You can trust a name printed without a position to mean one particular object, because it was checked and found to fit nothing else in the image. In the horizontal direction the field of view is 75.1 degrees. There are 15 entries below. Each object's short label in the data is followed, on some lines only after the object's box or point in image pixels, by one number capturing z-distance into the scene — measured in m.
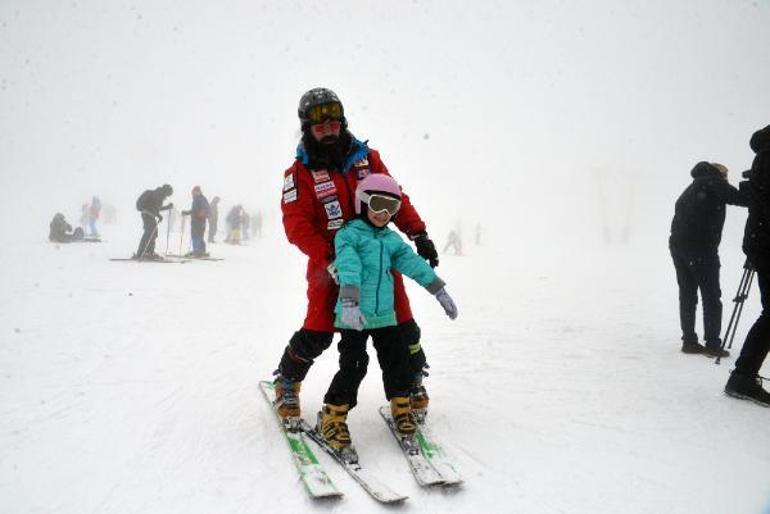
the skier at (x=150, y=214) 12.36
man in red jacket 3.00
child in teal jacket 2.90
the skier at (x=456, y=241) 24.52
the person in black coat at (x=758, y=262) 3.71
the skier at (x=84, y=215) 26.58
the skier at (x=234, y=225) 21.58
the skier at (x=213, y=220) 19.92
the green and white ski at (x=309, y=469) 2.41
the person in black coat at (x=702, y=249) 5.20
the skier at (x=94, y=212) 23.28
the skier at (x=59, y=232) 17.08
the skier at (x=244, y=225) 25.22
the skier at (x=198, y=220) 14.06
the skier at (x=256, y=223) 30.11
